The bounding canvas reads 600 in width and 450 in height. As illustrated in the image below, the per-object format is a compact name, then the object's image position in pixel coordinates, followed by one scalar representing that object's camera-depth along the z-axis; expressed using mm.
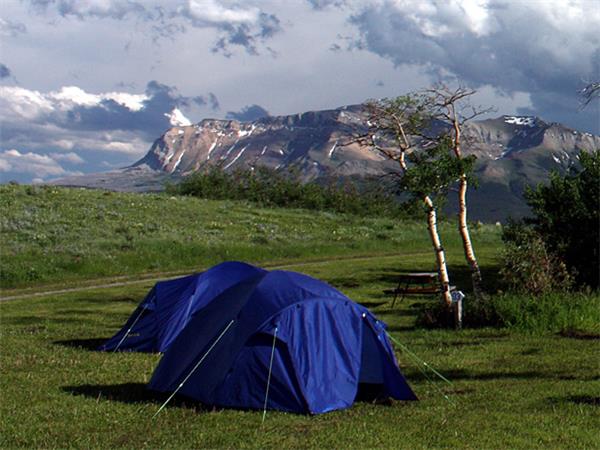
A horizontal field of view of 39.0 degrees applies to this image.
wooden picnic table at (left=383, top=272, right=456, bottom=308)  25844
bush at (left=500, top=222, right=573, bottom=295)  20281
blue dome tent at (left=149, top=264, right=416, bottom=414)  11422
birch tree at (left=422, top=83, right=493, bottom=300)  22391
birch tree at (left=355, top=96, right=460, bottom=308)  21375
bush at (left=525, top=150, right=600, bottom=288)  24719
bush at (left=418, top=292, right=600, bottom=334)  18281
